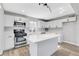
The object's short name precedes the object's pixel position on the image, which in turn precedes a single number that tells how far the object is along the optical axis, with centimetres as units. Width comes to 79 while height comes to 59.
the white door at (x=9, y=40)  244
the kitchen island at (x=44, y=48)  148
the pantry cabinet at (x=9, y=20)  244
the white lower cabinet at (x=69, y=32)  354
